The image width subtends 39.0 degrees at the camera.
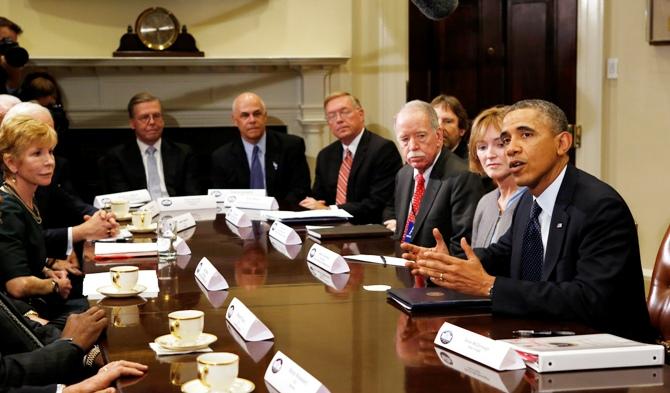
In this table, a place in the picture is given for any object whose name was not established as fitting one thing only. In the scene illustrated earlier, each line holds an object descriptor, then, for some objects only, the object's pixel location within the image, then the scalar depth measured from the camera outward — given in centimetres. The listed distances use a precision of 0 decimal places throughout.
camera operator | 542
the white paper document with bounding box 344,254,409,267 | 321
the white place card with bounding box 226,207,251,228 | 422
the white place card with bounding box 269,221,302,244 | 369
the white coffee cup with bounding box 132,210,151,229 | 405
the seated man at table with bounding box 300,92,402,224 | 540
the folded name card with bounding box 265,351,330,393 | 168
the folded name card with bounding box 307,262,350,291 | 286
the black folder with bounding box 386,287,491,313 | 244
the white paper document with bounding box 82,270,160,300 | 276
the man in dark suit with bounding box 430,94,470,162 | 509
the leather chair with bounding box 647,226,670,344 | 285
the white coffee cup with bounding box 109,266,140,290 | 271
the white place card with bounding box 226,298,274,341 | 219
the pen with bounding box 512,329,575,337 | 216
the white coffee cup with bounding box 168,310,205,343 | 205
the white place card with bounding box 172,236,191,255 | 347
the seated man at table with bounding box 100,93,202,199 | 590
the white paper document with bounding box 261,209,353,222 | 431
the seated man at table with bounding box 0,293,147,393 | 227
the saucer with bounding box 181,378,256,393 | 173
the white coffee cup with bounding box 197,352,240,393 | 167
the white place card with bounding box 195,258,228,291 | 281
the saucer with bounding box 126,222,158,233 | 405
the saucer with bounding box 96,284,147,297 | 270
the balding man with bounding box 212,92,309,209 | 596
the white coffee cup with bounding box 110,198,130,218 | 436
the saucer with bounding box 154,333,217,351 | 205
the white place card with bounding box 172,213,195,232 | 416
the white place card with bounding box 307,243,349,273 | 305
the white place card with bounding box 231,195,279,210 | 473
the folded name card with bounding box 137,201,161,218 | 431
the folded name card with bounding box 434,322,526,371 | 189
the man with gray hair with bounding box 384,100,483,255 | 383
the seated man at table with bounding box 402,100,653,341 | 241
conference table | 184
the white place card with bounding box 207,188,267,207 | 485
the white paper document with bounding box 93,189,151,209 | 479
